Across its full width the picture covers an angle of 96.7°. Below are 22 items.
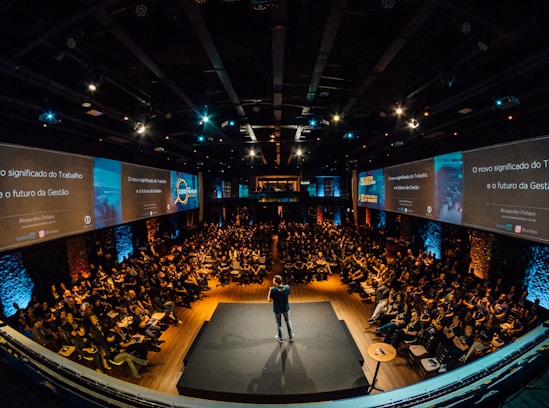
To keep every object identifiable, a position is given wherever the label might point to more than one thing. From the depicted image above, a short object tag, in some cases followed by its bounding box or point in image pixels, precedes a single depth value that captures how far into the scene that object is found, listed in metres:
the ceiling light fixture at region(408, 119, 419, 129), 5.83
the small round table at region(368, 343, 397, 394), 3.96
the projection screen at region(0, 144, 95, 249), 5.30
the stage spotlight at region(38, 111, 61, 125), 4.71
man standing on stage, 5.14
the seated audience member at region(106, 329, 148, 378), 4.92
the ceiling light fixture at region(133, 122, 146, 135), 5.92
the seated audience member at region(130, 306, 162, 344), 5.79
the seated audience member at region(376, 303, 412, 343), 5.80
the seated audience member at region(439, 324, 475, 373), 4.49
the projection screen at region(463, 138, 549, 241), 5.14
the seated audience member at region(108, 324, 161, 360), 5.29
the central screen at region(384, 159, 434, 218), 9.03
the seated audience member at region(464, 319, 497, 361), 4.58
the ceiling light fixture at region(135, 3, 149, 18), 2.63
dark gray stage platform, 4.21
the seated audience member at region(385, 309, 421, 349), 5.60
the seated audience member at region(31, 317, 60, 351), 5.23
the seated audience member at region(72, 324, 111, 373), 4.98
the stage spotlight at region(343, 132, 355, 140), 8.05
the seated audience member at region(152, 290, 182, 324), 7.05
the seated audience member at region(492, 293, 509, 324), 5.79
